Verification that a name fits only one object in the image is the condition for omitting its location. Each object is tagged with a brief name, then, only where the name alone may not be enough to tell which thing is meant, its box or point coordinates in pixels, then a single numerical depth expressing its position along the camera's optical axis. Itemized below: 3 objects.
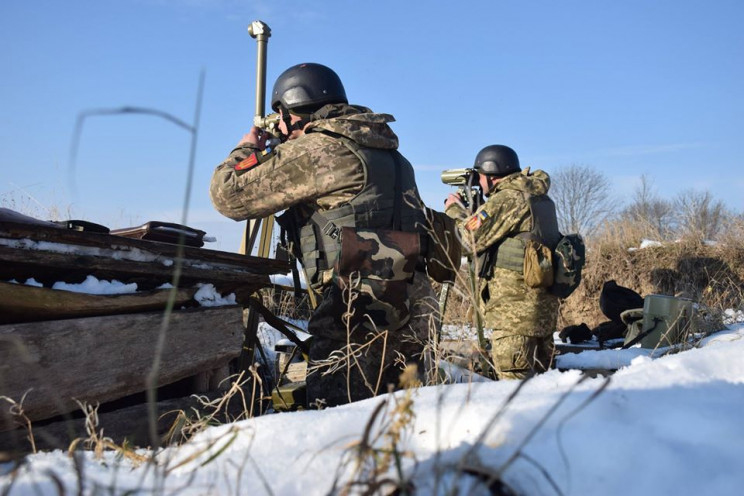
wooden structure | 2.29
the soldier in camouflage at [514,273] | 5.67
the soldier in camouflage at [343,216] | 3.39
